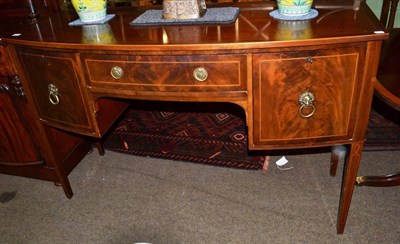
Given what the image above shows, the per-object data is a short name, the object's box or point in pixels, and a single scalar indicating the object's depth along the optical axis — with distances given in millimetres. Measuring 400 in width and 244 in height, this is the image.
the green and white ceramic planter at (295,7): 1282
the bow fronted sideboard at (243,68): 1173
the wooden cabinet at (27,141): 1749
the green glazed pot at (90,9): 1458
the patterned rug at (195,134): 2184
